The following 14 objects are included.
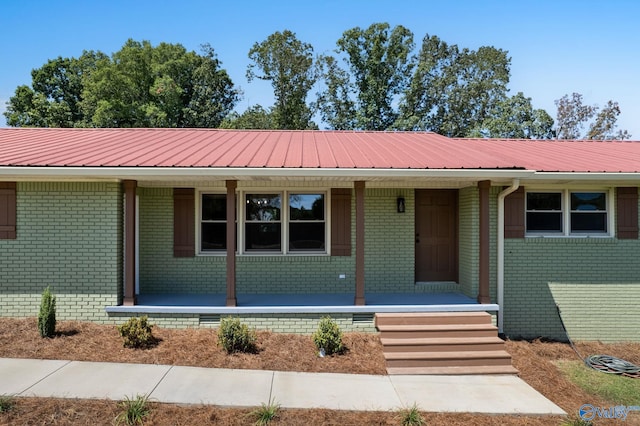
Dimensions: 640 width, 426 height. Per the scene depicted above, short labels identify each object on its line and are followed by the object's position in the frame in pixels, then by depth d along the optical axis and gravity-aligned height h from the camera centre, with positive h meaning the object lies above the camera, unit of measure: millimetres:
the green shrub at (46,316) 6535 -1571
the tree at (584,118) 26812 +6394
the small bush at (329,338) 6422 -1880
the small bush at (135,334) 6344 -1783
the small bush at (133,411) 4383 -2094
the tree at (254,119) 25625 +6097
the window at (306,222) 8883 -119
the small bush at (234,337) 6324 -1832
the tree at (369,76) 25344 +8630
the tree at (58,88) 26516 +8781
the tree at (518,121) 23594 +5421
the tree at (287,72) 25453 +8926
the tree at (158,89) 23797 +7708
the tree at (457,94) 25920 +7710
